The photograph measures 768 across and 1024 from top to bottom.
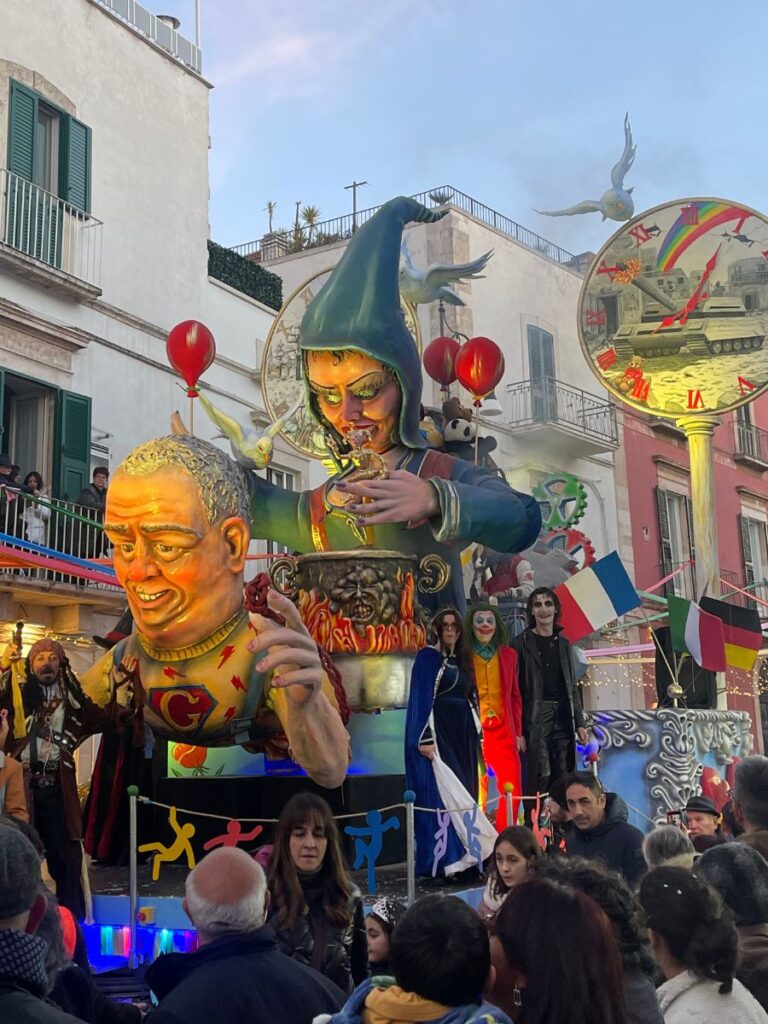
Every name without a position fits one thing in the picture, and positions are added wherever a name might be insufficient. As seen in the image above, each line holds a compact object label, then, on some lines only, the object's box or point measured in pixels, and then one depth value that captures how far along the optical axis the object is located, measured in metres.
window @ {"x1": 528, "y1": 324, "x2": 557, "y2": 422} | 22.94
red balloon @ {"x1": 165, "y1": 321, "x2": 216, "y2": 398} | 8.14
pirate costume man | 6.09
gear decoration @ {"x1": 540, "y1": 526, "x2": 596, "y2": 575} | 14.18
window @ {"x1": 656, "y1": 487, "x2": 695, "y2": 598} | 25.06
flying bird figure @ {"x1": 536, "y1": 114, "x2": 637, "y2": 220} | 11.52
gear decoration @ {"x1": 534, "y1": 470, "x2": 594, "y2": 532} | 14.98
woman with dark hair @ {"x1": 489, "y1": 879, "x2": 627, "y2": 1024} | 2.69
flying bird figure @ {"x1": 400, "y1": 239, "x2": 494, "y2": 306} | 8.62
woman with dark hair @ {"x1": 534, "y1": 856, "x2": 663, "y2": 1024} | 2.98
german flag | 10.57
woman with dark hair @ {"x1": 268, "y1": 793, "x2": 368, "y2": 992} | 4.12
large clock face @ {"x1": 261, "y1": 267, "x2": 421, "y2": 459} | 9.14
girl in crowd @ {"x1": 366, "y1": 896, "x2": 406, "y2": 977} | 4.02
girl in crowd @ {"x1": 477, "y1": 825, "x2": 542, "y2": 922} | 4.65
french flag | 9.05
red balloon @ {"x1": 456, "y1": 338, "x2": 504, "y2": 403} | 8.58
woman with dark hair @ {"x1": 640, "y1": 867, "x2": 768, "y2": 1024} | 2.99
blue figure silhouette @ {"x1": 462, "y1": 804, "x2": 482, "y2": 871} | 6.56
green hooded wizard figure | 7.30
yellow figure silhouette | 6.49
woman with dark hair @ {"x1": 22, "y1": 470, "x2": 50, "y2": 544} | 13.37
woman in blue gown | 6.50
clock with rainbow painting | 11.92
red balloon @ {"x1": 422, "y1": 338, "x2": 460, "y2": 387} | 9.75
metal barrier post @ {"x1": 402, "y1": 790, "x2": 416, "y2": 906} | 5.59
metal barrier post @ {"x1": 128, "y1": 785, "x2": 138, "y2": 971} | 5.78
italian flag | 10.00
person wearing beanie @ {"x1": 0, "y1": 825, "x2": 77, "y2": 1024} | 2.39
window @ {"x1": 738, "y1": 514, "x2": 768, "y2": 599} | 27.20
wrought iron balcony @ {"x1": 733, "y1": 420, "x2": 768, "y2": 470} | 27.18
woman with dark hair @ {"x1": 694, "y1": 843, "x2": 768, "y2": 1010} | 3.32
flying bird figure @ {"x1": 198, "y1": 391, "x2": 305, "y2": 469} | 7.95
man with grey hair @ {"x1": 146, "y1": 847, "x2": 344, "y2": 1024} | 2.84
